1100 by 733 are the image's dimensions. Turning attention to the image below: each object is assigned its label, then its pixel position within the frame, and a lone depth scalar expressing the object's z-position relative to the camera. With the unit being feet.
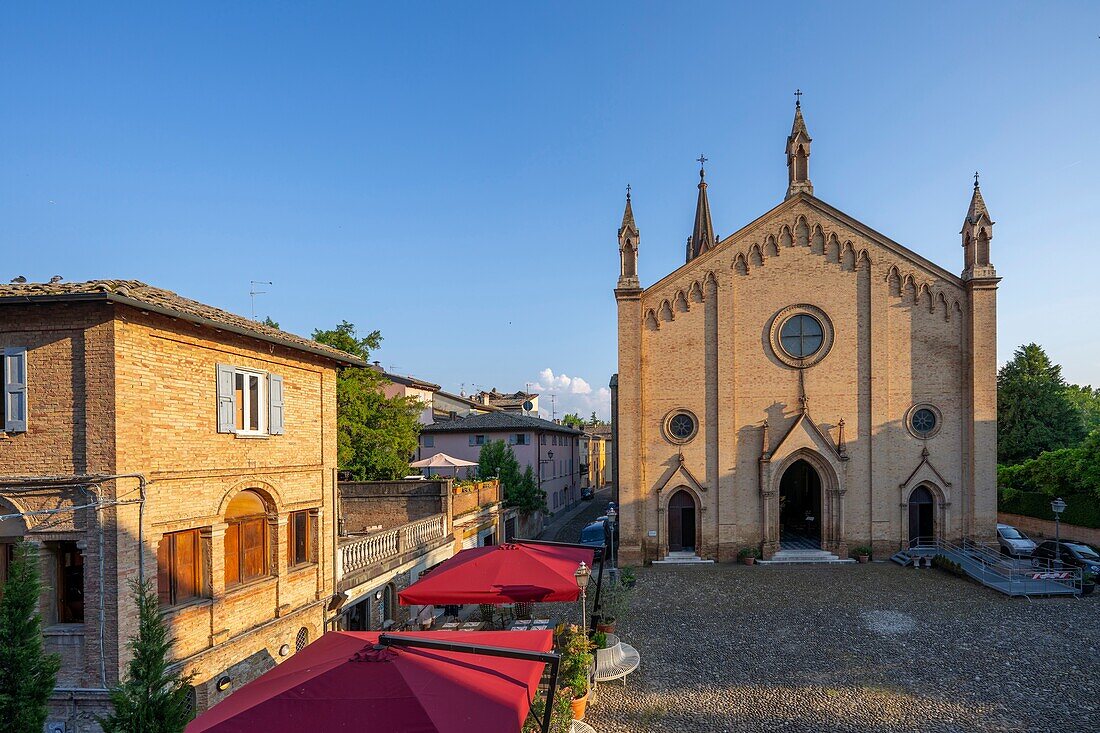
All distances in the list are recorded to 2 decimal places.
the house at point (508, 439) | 123.54
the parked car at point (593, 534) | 94.79
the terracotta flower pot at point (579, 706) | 33.32
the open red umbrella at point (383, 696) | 16.26
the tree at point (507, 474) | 98.94
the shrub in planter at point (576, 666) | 31.76
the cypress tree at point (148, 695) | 18.39
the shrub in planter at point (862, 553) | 80.74
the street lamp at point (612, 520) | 85.20
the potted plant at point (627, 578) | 56.95
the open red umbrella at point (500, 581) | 33.22
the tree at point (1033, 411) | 117.39
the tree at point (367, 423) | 84.02
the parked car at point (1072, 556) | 66.18
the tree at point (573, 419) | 330.87
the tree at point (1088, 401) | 192.69
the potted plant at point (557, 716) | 26.14
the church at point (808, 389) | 81.20
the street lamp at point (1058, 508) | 68.85
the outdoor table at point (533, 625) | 45.91
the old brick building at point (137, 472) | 29.01
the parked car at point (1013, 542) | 76.23
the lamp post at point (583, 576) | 34.46
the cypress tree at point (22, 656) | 18.39
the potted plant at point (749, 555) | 80.33
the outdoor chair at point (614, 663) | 39.28
